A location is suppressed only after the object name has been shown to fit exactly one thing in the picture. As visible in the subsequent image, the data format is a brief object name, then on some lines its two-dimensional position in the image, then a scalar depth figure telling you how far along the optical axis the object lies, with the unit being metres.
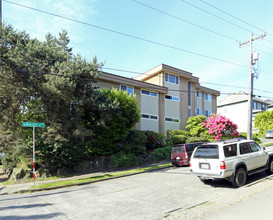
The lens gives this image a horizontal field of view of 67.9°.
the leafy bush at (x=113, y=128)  15.54
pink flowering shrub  21.80
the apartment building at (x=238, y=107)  46.97
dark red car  13.88
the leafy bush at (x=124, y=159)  15.30
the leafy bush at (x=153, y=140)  20.02
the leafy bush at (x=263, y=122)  37.25
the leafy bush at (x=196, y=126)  23.94
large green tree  11.46
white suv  7.83
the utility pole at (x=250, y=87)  16.92
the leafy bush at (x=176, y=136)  22.31
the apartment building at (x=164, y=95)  23.05
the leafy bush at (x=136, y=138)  16.97
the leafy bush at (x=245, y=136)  29.29
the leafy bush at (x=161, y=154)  17.80
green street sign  10.64
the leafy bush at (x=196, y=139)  22.22
